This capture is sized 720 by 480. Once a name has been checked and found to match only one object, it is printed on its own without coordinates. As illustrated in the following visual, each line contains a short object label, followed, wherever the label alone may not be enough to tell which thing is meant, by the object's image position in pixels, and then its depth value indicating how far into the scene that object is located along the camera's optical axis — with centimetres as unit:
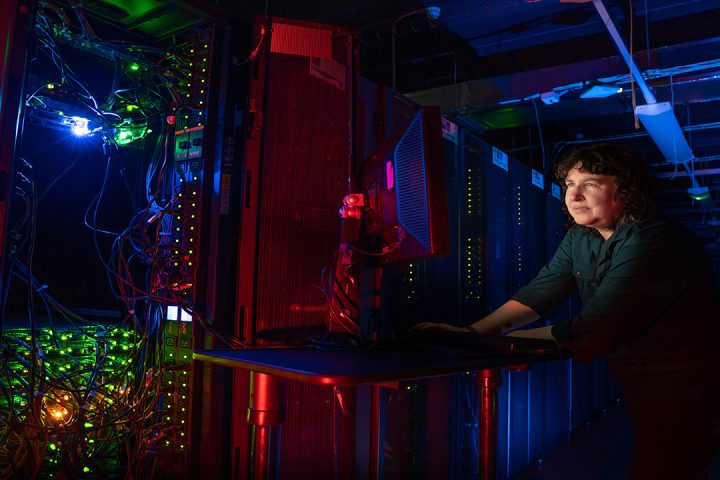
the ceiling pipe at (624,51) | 263
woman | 146
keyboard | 141
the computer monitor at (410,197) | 143
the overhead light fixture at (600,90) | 342
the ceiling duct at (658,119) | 286
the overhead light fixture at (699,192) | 582
